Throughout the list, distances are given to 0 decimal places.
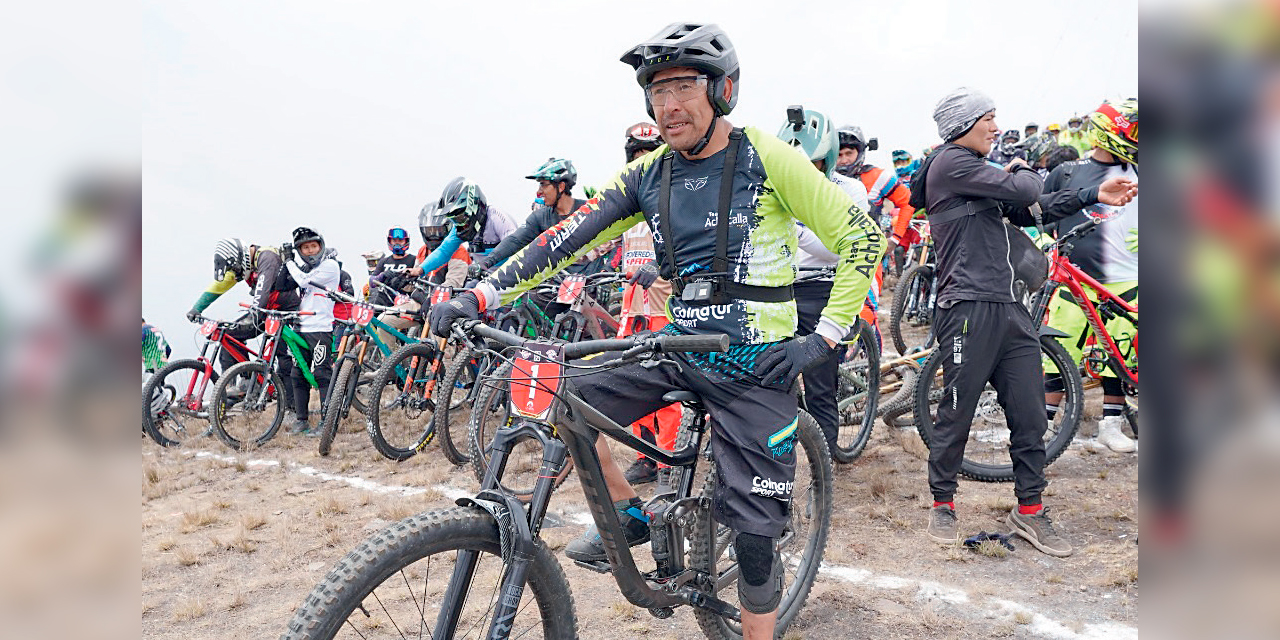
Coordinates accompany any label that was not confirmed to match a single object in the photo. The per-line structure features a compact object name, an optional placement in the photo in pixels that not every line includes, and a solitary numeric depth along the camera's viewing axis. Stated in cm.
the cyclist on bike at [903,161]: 1526
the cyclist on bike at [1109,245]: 516
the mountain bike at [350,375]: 805
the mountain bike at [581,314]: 701
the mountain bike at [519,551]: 221
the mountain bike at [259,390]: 899
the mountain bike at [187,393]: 933
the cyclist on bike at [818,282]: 550
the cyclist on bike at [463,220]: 818
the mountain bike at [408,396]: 754
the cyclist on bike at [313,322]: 976
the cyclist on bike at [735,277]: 294
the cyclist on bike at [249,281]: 988
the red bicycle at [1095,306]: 579
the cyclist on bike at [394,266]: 1357
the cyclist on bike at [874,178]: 793
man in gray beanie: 462
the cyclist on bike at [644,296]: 514
